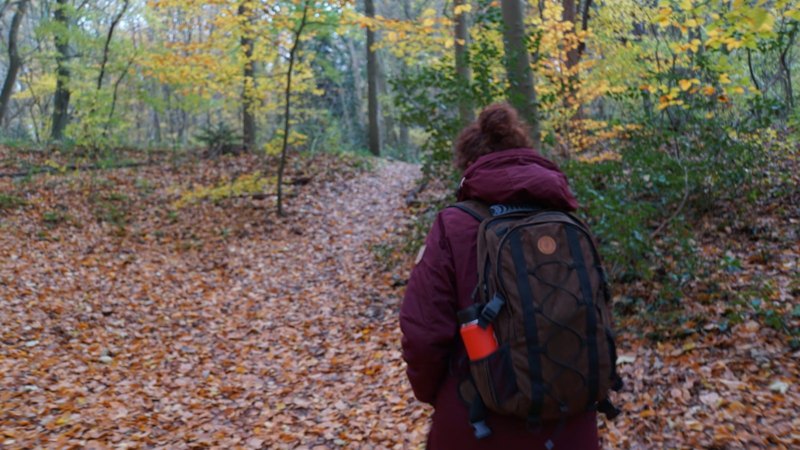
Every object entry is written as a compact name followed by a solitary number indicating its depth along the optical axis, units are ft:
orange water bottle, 6.52
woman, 6.72
